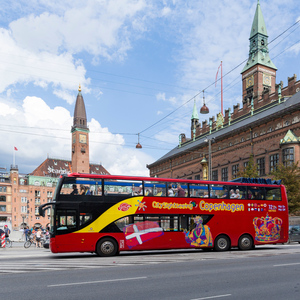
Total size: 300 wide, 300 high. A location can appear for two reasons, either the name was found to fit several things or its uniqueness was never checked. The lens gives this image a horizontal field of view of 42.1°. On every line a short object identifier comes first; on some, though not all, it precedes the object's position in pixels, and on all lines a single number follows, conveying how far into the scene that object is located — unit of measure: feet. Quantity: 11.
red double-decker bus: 55.16
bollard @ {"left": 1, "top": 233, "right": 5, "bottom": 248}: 96.94
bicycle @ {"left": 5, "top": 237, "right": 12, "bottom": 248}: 102.64
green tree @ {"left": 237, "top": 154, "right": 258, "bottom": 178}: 145.28
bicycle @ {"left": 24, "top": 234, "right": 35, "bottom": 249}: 98.78
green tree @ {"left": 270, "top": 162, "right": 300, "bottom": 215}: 126.41
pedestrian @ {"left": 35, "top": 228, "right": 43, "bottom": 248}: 99.59
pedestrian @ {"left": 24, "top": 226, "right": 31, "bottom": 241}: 110.24
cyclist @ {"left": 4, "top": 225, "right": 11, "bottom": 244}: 102.49
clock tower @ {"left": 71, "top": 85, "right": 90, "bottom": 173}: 426.51
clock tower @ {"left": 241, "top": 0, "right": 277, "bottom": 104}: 231.50
